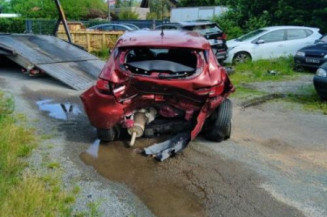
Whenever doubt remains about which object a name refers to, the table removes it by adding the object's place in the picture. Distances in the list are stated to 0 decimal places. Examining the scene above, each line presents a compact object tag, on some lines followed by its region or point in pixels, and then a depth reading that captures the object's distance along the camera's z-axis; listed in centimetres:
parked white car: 1492
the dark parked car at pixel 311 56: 1263
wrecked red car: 525
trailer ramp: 1020
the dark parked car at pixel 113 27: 2318
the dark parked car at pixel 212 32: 1437
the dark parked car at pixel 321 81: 831
